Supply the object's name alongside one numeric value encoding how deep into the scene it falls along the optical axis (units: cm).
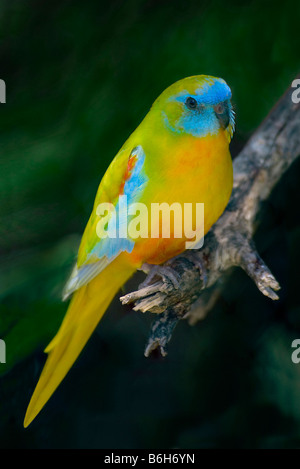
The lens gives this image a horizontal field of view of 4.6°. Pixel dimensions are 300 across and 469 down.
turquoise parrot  148
